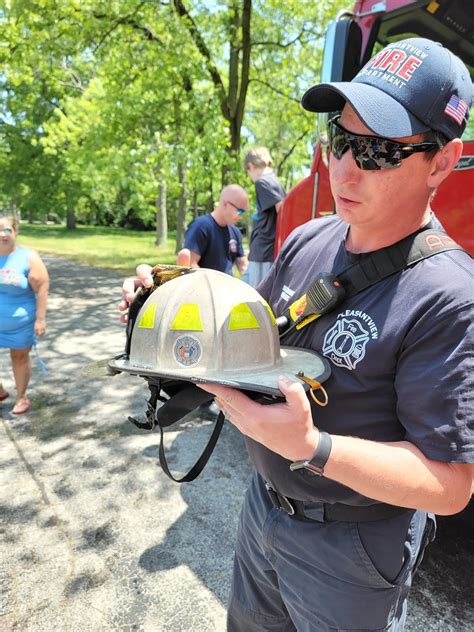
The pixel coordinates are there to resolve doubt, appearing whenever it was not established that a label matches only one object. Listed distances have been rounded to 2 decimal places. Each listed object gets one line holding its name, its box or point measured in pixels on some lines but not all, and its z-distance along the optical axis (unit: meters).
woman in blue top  4.29
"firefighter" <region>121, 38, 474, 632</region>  1.02
